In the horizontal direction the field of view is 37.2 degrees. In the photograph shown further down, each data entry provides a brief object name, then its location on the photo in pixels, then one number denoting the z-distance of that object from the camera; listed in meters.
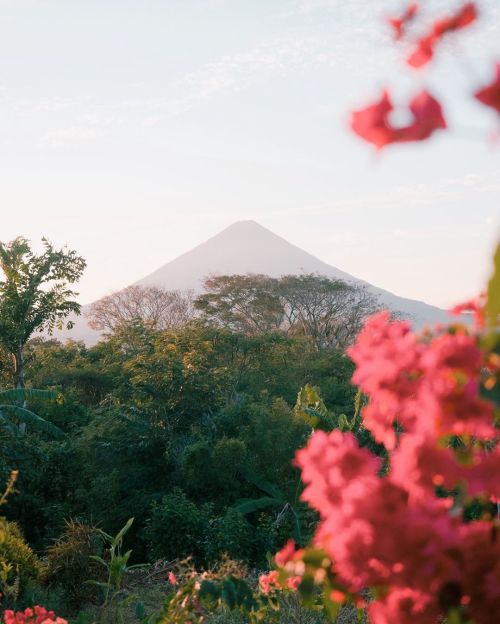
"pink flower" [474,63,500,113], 1.04
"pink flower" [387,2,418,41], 1.21
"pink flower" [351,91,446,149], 1.12
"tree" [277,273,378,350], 28.80
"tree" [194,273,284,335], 28.31
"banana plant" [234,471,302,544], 11.07
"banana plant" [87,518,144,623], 6.03
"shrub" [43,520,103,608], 8.75
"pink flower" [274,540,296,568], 1.86
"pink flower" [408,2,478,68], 1.14
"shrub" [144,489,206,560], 10.79
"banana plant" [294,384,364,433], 9.88
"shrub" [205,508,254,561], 10.41
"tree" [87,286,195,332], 31.19
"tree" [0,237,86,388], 17.80
